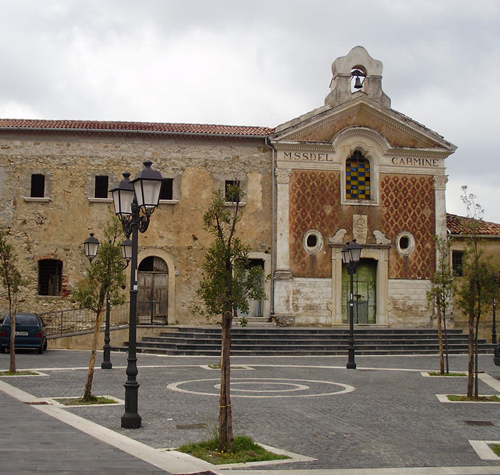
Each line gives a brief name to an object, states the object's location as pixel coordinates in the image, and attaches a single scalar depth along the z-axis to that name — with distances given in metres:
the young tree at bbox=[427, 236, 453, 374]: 18.28
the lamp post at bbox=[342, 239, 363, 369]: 20.56
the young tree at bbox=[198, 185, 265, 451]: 8.77
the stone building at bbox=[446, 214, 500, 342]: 30.23
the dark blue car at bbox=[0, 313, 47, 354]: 23.83
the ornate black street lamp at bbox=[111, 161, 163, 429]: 10.34
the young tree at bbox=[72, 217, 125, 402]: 14.08
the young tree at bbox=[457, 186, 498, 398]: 14.79
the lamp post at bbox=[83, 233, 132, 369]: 18.95
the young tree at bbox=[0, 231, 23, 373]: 18.33
